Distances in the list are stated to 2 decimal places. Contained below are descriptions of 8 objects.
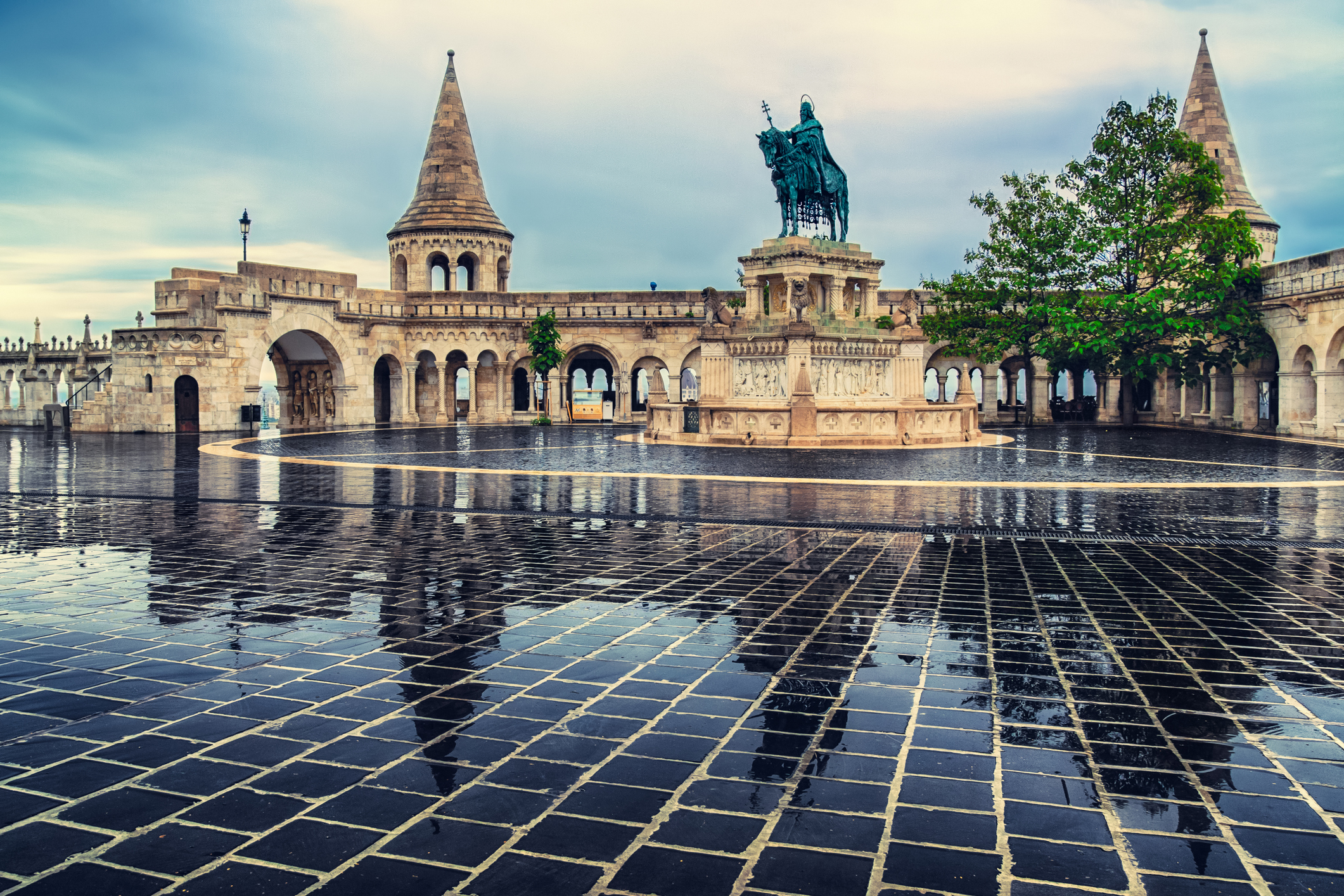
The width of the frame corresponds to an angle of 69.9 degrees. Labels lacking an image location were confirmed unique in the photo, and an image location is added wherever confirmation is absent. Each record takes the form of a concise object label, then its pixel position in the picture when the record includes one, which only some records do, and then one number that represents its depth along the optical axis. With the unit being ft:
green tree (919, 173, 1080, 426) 112.98
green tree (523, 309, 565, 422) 139.54
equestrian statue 95.71
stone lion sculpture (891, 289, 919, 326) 104.88
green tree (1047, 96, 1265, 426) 104.73
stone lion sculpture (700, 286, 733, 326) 99.04
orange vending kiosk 153.17
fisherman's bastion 95.09
